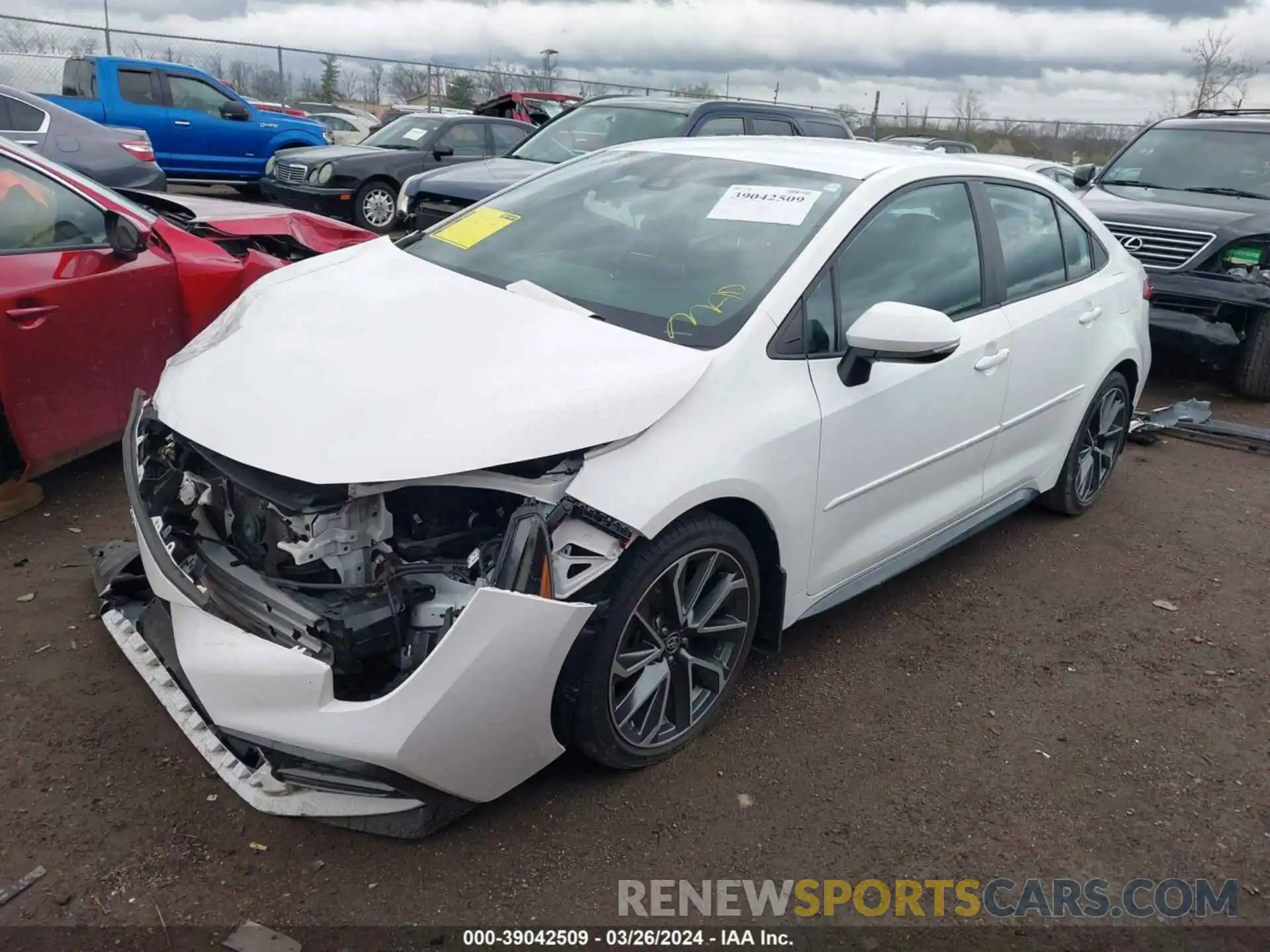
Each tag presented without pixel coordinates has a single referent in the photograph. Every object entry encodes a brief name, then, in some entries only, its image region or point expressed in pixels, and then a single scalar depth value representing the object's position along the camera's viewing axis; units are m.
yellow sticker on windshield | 3.67
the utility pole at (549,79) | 23.56
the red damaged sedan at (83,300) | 3.88
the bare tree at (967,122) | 28.94
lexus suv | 6.92
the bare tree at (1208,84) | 23.91
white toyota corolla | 2.38
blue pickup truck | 12.87
